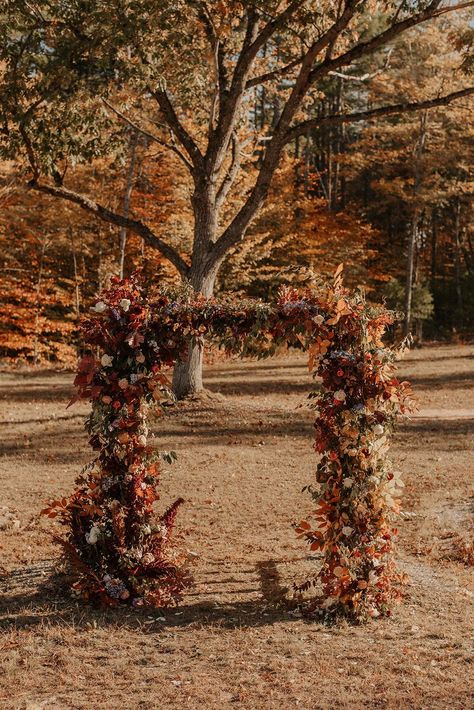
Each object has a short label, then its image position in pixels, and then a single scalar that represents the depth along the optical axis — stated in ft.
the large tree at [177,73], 34.91
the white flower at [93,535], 18.81
